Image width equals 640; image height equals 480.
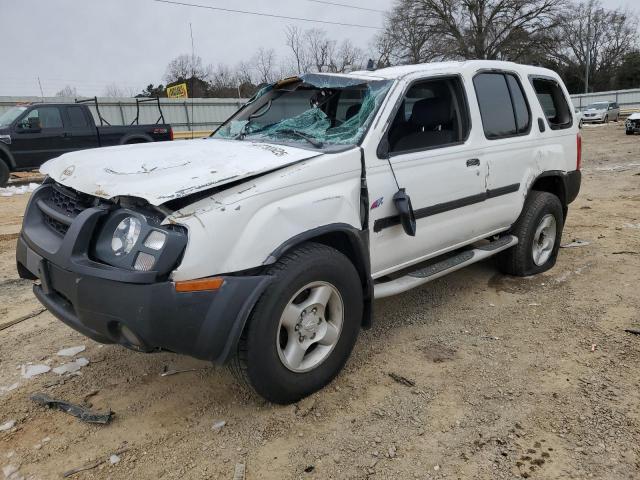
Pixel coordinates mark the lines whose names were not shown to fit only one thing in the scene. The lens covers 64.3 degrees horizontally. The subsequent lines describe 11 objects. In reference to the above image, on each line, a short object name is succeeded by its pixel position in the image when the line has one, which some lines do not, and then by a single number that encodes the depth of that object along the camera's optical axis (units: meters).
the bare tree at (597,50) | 58.03
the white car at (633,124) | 20.67
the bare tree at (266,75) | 43.60
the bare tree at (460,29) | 42.12
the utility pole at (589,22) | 48.55
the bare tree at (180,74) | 44.47
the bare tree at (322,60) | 45.50
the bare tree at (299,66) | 43.23
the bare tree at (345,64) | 44.44
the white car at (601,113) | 30.70
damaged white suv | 2.32
